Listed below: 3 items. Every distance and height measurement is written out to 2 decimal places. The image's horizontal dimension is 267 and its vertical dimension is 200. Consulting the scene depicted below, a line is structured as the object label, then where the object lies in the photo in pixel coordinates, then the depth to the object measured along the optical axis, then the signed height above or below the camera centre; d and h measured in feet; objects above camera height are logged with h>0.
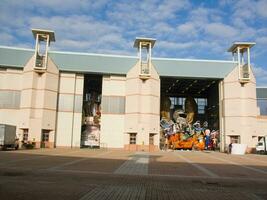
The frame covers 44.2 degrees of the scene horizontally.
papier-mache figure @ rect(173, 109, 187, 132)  199.09 +13.73
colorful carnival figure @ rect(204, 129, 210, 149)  189.68 +3.13
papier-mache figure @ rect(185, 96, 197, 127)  205.67 +21.22
